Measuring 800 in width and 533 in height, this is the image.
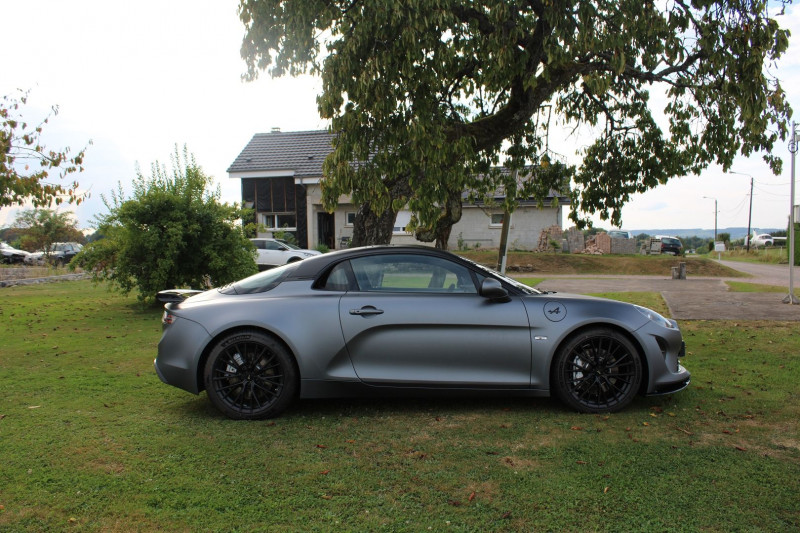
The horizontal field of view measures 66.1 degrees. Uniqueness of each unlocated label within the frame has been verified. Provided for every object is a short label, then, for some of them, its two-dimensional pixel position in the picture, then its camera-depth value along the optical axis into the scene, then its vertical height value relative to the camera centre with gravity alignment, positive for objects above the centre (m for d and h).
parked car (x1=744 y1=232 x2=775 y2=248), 54.06 -0.05
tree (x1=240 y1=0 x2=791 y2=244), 6.87 +2.13
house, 32.44 +1.70
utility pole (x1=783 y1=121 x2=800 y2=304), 12.44 +0.46
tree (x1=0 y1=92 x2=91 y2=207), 11.53 +1.14
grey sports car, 4.85 -0.88
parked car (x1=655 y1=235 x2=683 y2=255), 40.81 -0.45
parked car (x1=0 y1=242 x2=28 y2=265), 35.95 -1.10
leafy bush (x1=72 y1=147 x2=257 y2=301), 11.90 -0.07
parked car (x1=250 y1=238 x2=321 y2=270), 24.25 -0.62
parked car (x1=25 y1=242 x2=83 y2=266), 36.53 -1.11
